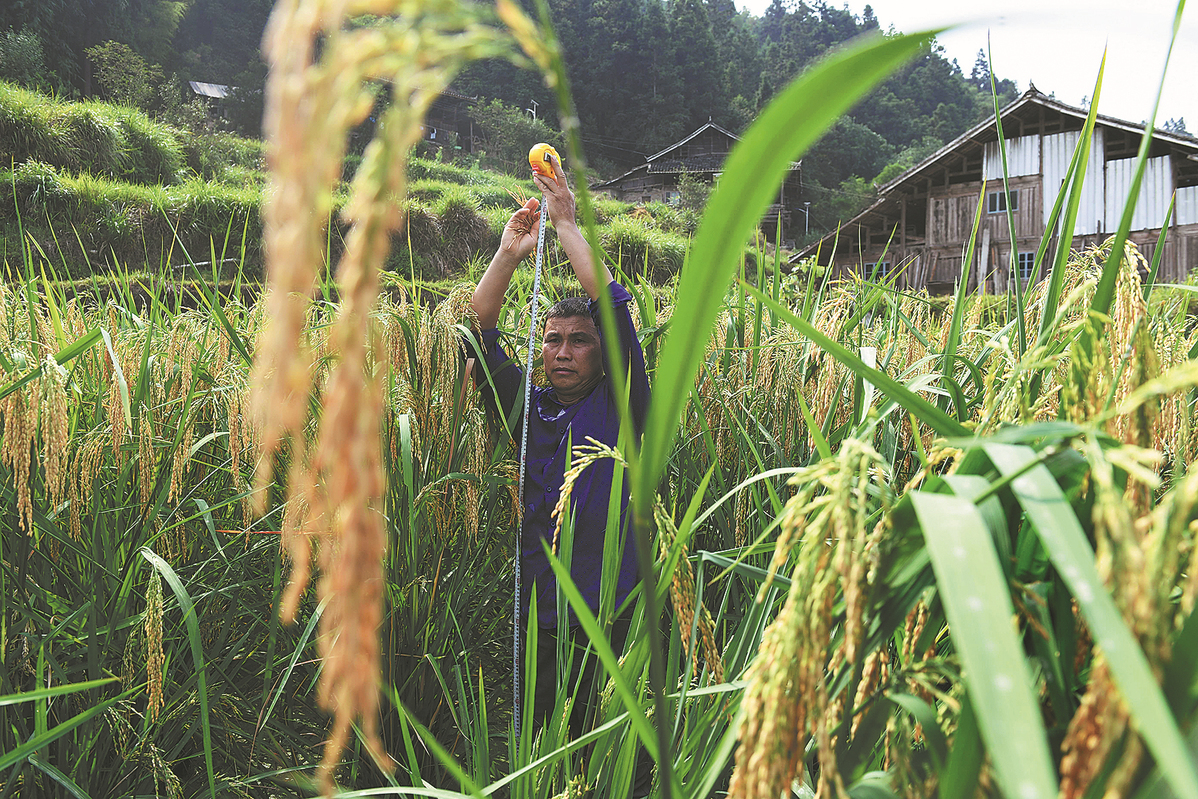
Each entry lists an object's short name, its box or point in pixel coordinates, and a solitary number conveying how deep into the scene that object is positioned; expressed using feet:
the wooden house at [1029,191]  50.78
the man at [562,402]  7.52
